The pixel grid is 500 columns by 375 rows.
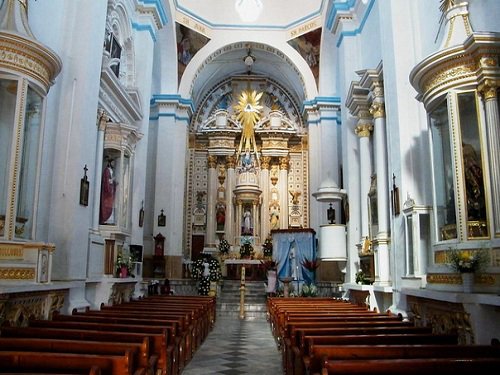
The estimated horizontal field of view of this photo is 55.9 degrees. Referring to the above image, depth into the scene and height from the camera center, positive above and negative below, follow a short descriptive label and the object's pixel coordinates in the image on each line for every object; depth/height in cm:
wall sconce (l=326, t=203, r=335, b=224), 1316 +147
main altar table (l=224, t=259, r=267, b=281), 1545 -8
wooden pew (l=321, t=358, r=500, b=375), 260 -54
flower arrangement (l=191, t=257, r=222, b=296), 1274 -21
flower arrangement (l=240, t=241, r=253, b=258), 1623 +60
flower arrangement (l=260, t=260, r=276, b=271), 1297 +7
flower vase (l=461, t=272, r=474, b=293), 468 -12
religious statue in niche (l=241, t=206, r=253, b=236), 1739 +159
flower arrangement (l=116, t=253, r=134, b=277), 845 +5
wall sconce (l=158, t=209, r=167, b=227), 1431 +141
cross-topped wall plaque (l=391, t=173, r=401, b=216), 718 +107
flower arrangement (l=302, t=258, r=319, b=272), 1238 +7
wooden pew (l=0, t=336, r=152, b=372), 305 -51
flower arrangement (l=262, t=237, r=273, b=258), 1627 +63
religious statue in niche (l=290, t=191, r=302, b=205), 1773 +266
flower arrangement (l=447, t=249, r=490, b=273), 468 +8
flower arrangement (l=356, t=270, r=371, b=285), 894 -20
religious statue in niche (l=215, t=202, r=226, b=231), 1752 +189
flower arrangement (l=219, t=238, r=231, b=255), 1639 +70
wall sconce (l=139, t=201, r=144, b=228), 1034 +113
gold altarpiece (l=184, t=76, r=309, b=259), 1741 +357
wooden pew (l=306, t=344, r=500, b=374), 305 -54
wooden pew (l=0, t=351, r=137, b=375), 260 -52
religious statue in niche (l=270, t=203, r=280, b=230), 1744 +189
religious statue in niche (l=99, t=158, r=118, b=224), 844 +130
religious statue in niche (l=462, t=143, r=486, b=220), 491 +89
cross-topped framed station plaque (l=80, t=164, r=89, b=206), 661 +108
